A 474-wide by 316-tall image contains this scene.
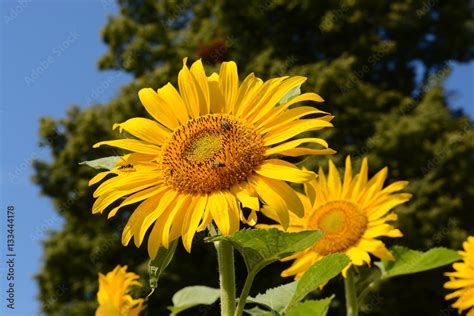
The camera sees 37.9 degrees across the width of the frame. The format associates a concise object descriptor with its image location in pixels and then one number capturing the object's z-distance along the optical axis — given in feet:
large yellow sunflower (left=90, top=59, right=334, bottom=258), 4.85
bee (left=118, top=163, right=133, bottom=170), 5.41
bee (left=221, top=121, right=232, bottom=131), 5.44
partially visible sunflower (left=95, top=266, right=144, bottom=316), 8.06
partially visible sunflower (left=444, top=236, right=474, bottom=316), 7.88
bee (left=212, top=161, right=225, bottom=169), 5.23
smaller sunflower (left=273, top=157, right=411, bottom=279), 8.57
